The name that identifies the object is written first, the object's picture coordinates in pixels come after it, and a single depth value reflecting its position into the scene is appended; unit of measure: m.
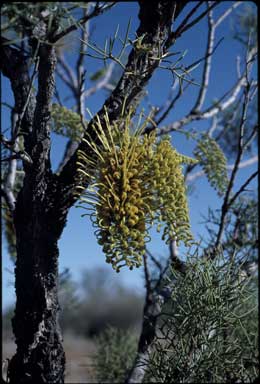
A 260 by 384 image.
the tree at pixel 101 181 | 0.76
